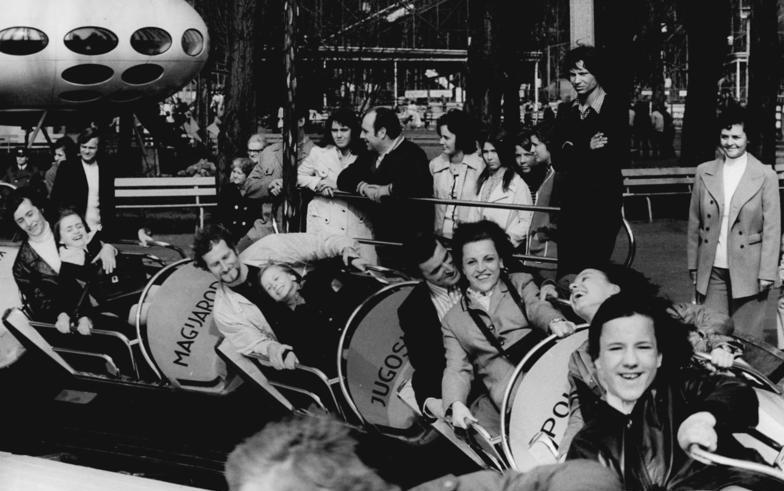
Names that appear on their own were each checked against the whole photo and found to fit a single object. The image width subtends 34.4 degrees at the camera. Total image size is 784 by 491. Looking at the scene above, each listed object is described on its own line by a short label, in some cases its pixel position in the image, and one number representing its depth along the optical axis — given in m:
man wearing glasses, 8.70
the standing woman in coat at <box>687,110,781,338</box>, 6.80
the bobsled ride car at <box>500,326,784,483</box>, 4.81
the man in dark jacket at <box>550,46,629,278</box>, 6.54
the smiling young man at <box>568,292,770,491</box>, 3.74
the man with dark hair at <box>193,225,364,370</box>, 6.32
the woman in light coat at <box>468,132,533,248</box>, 8.31
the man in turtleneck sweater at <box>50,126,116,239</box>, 9.12
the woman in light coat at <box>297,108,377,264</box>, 8.08
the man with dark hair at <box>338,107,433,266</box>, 7.66
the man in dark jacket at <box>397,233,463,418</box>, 5.51
